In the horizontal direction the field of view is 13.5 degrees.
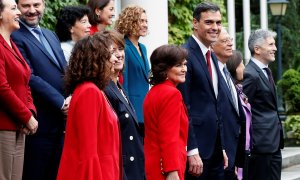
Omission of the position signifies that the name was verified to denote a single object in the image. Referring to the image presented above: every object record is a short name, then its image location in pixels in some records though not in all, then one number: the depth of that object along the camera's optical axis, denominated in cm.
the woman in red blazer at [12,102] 977
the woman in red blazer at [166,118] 1008
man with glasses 1174
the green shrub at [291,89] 3089
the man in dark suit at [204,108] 1128
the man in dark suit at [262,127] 1377
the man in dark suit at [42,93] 1038
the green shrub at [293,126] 2632
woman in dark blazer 909
